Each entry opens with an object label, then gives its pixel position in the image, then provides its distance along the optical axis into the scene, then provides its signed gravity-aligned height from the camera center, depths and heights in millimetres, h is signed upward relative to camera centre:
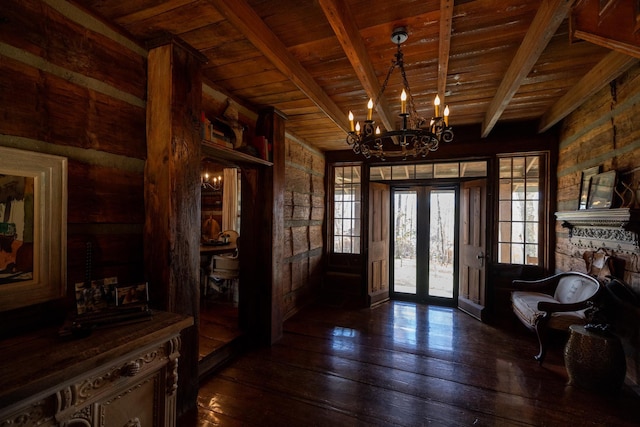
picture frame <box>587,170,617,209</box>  2387 +238
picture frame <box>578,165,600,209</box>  2717 +332
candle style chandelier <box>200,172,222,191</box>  6055 +687
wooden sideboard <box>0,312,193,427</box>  935 -678
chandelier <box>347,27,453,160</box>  1757 +564
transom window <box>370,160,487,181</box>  4121 +705
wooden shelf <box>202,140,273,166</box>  2191 +531
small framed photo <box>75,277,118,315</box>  1355 -444
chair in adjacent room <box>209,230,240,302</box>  3926 -919
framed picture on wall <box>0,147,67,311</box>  1266 -84
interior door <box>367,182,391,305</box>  4422 -521
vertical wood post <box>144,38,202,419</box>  1790 +198
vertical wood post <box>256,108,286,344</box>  3000 -73
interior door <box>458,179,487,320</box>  3814 -504
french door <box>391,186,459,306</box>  4457 -479
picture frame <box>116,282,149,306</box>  1468 -468
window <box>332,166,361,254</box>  4742 +75
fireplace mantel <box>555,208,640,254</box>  2090 -120
